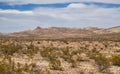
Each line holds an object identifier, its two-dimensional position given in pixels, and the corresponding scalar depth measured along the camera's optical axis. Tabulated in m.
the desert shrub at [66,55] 22.52
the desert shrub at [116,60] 20.74
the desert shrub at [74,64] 19.69
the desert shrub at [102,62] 19.02
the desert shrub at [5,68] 15.55
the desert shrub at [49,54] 22.94
